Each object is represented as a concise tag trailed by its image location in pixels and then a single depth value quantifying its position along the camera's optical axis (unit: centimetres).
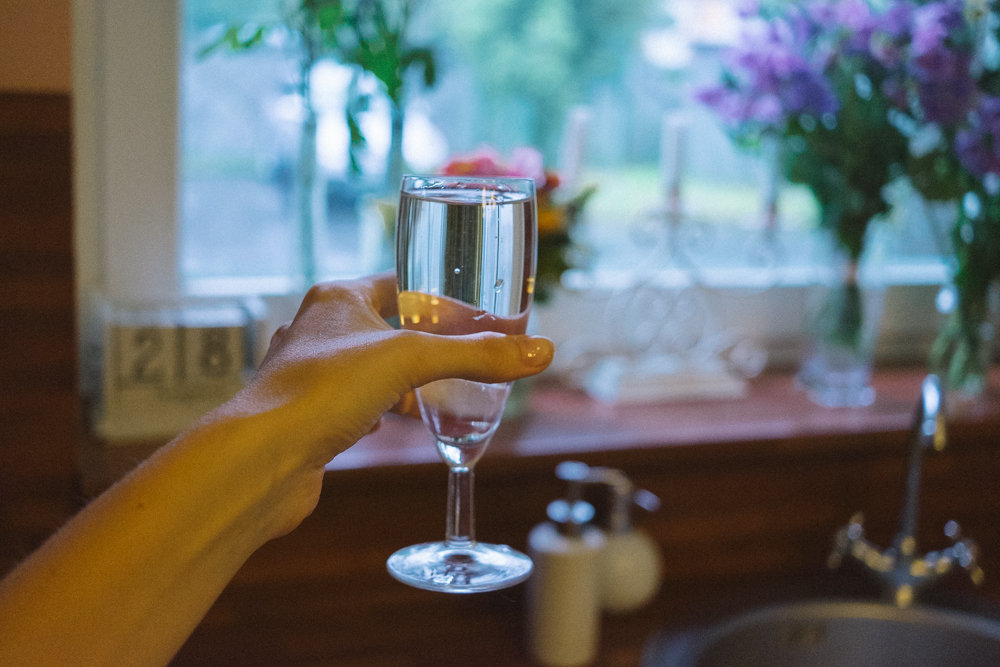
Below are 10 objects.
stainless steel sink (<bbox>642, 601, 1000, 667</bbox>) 131
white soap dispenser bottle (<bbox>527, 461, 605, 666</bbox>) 121
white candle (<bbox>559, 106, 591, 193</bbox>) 158
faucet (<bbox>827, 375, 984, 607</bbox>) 135
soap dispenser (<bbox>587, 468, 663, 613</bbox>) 128
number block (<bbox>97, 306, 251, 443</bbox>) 125
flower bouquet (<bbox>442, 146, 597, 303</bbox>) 136
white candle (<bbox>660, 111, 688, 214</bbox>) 163
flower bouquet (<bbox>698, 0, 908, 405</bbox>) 154
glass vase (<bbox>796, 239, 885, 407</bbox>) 166
